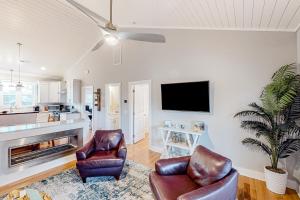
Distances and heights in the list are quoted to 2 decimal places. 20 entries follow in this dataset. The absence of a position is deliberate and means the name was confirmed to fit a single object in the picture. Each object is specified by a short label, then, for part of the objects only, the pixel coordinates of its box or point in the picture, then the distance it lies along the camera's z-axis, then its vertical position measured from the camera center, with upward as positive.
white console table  3.55 -0.93
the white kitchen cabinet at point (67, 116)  6.52 -0.60
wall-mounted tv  3.58 +0.12
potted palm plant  2.48 -0.34
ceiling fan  2.15 +1.11
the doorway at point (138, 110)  5.20 -0.31
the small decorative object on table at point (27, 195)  1.62 -0.98
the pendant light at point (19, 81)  4.94 +0.87
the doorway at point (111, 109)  5.82 -0.31
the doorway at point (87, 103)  6.79 -0.08
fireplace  2.91 -1.01
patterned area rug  2.48 -1.46
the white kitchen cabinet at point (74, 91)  6.83 +0.44
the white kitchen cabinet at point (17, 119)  4.20 -0.48
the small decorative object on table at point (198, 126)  3.67 -0.58
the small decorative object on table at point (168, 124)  4.11 -0.59
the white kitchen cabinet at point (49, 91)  7.55 +0.47
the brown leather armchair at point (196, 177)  1.70 -0.95
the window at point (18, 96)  6.61 +0.25
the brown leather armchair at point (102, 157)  2.77 -1.02
